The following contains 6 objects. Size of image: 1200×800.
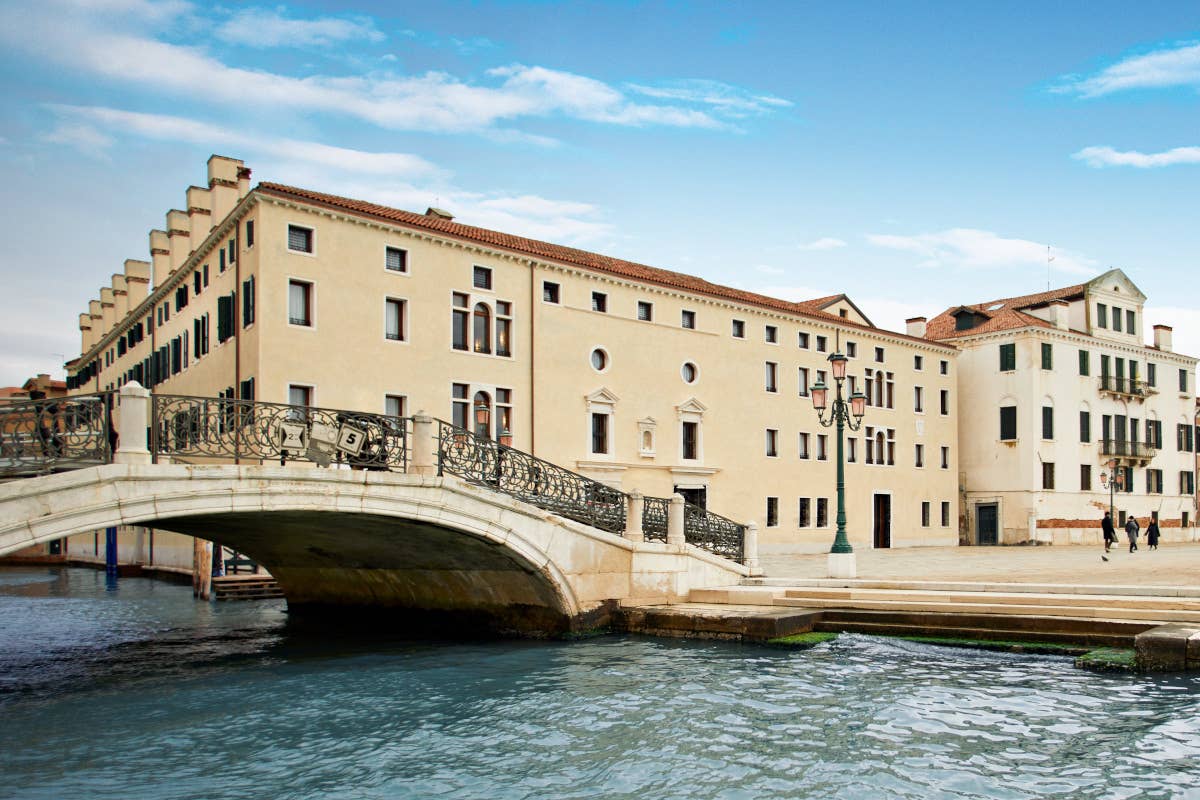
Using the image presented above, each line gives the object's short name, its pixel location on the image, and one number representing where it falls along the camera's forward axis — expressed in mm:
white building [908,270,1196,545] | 41375
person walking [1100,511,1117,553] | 27781
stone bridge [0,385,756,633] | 10664
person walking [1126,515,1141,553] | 29972
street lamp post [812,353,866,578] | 18156
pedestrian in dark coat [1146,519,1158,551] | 31688
